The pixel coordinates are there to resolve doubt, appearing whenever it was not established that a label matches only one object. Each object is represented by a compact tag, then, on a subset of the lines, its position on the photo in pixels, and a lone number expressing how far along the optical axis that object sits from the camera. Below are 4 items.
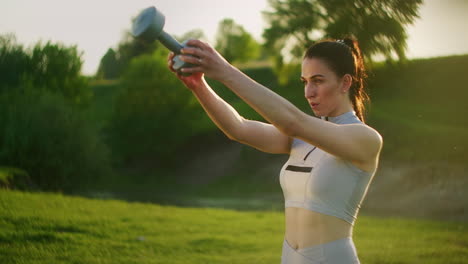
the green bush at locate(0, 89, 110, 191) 26.58
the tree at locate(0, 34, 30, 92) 25.39
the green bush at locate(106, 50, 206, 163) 51.72
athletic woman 2.51
